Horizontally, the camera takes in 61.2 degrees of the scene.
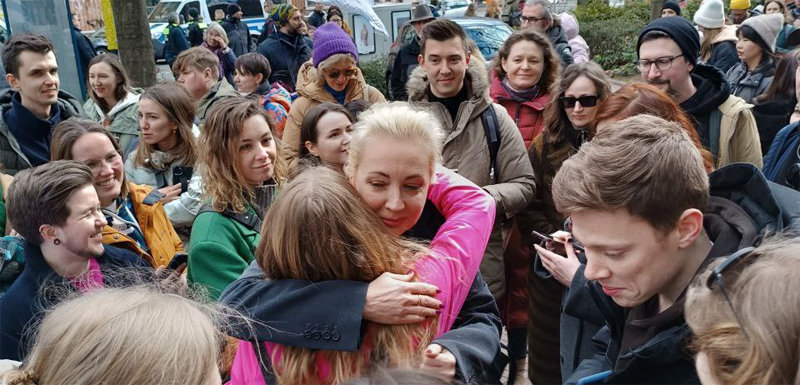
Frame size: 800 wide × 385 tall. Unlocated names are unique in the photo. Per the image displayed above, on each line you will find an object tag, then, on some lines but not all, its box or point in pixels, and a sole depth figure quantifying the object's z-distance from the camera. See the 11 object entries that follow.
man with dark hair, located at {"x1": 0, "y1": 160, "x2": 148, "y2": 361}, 2.73
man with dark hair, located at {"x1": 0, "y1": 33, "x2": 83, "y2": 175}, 4.47
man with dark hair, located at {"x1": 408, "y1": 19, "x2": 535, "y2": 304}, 3.72
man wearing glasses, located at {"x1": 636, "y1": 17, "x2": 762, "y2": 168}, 3.31
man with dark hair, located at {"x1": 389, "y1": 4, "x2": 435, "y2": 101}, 7.17
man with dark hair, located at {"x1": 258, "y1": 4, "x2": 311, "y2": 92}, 9.07
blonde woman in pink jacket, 1.73
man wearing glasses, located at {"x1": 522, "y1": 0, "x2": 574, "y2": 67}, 7.18
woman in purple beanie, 4.81
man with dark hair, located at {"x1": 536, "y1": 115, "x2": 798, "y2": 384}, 1.80
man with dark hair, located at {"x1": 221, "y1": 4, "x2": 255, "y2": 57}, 12.98
